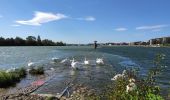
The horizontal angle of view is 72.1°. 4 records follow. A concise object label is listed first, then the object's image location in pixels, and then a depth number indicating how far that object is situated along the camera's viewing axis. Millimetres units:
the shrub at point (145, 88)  2589
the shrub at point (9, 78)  8556
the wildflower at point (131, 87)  2707
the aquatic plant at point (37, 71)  11978
